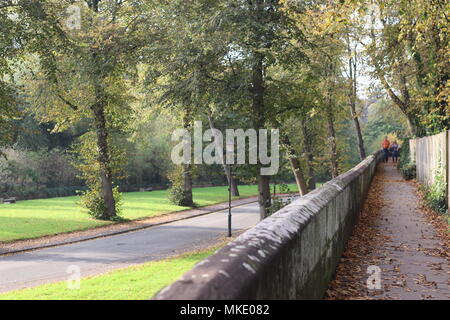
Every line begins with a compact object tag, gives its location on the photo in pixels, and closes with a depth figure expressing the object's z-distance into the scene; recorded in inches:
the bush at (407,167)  1052.5
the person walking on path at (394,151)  1802.7
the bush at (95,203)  1123.3
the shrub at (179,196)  1533.0
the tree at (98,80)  915.4
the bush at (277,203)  793.6
